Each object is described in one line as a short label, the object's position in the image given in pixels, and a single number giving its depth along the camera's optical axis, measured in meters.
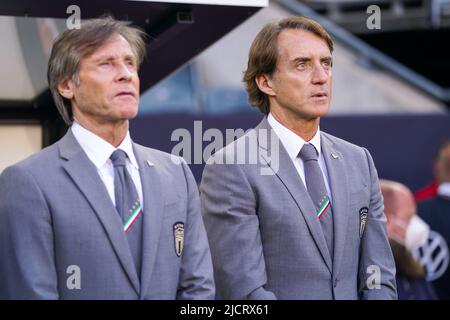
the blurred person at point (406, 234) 11.92
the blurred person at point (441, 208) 12.35
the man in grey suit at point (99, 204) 5.36
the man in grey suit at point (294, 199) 5.95
